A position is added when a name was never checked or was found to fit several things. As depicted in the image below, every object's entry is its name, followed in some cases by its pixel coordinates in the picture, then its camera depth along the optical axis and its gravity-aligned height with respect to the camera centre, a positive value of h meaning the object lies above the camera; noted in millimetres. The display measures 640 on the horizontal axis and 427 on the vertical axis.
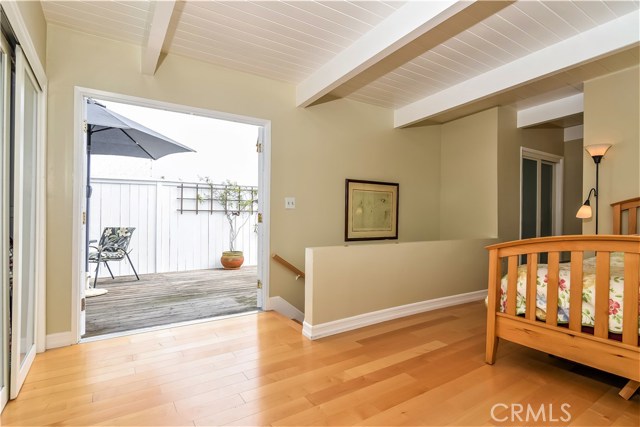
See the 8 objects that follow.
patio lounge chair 4676 -478
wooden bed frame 1579 -528
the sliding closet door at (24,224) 1709 -77
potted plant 6109 +83
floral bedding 1656 -442
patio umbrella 3477 +914
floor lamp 3070 +560
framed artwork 3879 +54
